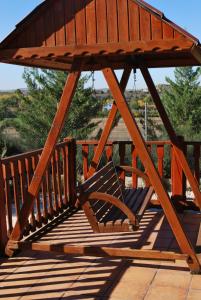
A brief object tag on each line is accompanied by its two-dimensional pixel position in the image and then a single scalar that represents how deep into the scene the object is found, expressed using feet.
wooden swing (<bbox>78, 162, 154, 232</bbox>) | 13.01
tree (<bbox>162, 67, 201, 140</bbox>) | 65.05
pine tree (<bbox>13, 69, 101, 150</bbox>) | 57.26
